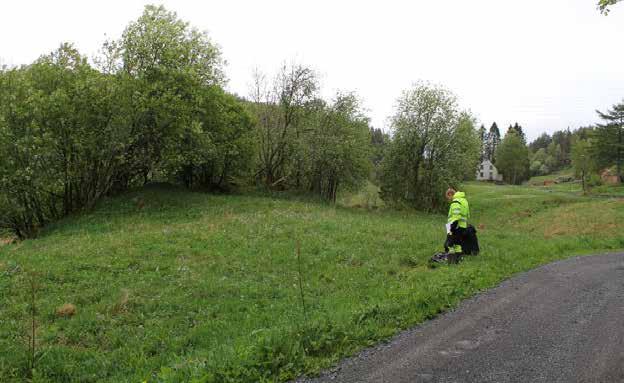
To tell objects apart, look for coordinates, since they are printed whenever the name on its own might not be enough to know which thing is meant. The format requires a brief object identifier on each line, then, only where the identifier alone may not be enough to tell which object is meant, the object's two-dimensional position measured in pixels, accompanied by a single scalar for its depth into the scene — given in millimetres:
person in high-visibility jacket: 14805
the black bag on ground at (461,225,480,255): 15773
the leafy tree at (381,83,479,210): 41594
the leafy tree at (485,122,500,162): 163000
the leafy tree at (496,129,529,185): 107250
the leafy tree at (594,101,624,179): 75556
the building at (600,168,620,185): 74912
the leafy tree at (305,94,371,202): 40594
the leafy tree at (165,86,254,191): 31281
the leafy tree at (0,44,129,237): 25047
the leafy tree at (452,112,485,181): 41344
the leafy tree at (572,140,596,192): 74125
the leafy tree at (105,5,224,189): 28297
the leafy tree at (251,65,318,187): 43188
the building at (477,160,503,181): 130125
